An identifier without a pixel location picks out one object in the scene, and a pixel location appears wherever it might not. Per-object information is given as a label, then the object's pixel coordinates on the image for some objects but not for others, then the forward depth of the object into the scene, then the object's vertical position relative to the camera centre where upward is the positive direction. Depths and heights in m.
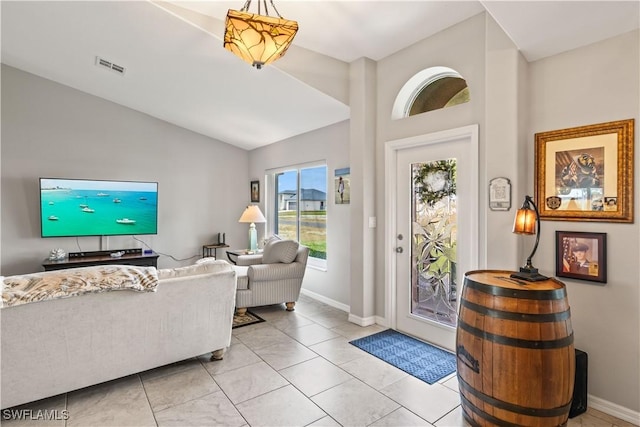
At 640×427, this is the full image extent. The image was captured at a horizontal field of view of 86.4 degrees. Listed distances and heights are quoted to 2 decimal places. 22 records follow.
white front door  2.93 -0.15
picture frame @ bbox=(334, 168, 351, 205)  4.14 +0.33
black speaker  2.10 -1.08
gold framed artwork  2.07 +0.25
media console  4.41 -0.64
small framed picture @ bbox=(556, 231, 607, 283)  2.16 -0.29
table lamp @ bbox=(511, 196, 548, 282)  2.06 -0.09
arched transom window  3.12 +1.17
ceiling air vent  3.88 +1.71
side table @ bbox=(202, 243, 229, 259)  5.85 -0.63
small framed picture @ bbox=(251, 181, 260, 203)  6.13 +0.38
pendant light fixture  1.93 +1.04
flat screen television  4.61 +0.07
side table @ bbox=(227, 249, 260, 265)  5.22 -0.65
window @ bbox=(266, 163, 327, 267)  4.78 +0.09
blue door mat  2.64 -1.23
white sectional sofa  1.98 -0.80
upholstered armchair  3.93 -0.77
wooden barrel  1.73 -0.75
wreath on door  3.05 +0.29
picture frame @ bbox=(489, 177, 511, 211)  2.45 +0.13
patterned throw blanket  1.94 -0.43
